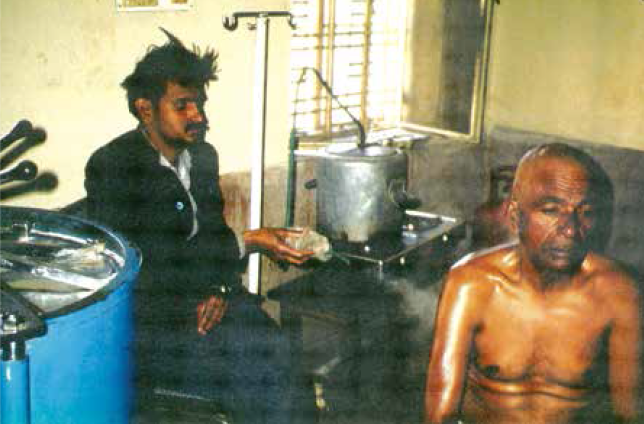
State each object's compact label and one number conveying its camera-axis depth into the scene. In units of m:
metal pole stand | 4.08
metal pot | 3.56
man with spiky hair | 3.12
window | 4.69
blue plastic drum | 1.62
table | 3.28
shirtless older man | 2.29
